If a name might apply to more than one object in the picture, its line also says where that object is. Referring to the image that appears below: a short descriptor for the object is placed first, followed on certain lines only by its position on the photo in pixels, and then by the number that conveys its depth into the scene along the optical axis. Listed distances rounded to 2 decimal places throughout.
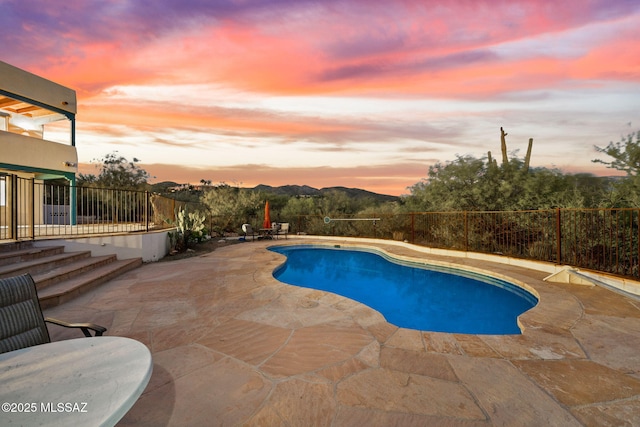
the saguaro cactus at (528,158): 11.80
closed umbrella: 12.16
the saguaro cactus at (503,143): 13.18
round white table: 1.06
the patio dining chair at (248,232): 11.72
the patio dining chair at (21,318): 1.82
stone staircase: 4.32
